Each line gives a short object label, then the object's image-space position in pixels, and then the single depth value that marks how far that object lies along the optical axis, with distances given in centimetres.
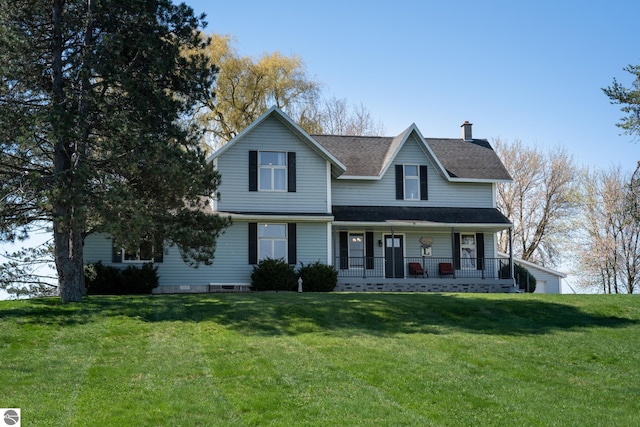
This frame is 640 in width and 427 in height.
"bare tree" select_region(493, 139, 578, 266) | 4347
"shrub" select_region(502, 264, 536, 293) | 3062
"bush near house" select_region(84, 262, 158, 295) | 2425
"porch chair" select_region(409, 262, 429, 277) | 2827
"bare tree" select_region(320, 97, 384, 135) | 4516
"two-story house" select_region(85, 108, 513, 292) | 2594
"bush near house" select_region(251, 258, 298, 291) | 2483
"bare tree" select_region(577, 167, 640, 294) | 4169
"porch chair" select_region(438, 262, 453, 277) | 2850
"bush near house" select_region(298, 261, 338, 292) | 2511
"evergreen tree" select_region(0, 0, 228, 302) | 1711
